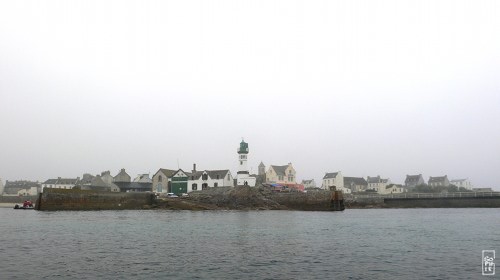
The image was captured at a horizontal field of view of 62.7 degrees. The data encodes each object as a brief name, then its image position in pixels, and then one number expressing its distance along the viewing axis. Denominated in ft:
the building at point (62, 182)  502.38
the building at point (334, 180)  489.67
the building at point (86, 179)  507.71
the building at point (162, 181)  385.50
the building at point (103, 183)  404.36
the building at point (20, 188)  522.47
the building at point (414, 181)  622.54
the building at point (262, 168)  453.66
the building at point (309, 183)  623.52
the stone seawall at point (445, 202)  338.34
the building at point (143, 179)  455.63
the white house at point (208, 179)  357.67
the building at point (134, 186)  410.31
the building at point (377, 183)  556.10
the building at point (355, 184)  543.88
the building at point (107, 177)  447.01
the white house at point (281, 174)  402.72
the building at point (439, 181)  599.29
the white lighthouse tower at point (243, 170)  349.82
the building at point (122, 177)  422.41
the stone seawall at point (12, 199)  430.82
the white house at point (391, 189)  540.52
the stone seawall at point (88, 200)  264.87
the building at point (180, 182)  371.97
